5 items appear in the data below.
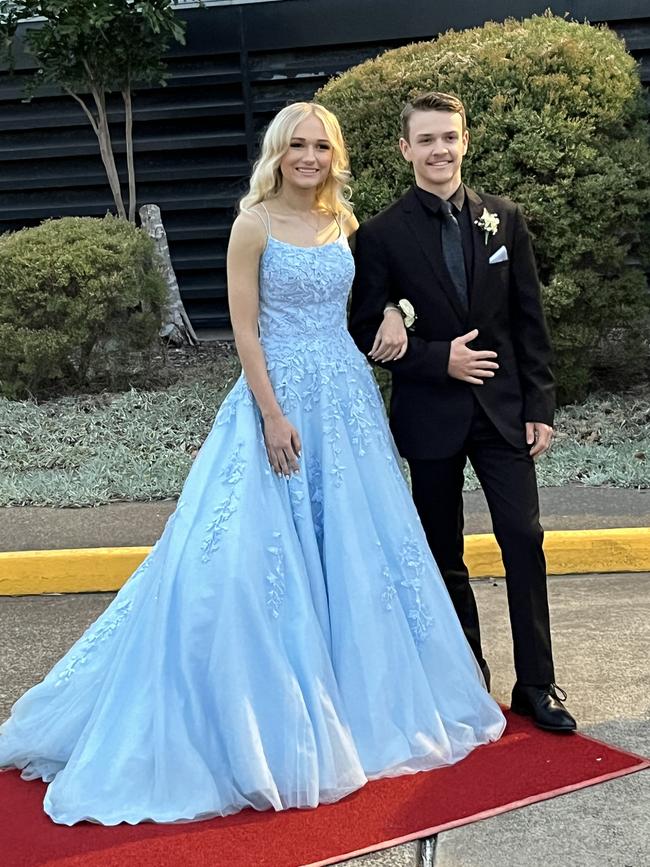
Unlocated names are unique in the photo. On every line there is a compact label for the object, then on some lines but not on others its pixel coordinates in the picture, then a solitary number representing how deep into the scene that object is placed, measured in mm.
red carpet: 2965
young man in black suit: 3584
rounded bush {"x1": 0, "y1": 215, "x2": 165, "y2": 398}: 7832
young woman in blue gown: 3197
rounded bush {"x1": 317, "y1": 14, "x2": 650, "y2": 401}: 6625
